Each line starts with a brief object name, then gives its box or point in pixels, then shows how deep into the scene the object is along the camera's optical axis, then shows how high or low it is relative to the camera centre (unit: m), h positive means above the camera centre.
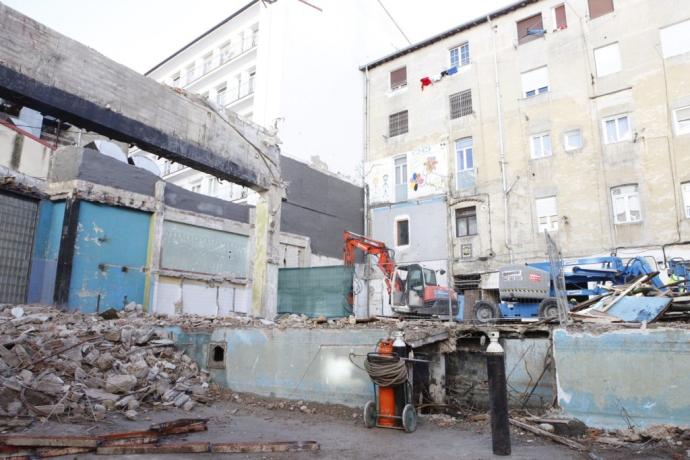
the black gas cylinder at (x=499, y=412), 5.21 -1.08
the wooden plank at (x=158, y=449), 4.90 -1.45
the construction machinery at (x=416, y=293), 16.03 +0.58
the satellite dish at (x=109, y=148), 17.26 +5.69
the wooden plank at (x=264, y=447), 5.23 -1.51
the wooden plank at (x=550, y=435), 5.53 -1.48
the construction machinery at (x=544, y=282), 14.32 +0.90
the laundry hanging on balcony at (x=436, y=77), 25.11 +12.29
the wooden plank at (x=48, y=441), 4.63 -1.31
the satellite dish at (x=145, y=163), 19.44 +5.82
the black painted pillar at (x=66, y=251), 13.80 +1.59
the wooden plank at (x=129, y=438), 5.02 -1.38
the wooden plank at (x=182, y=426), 5.69 -1.45
